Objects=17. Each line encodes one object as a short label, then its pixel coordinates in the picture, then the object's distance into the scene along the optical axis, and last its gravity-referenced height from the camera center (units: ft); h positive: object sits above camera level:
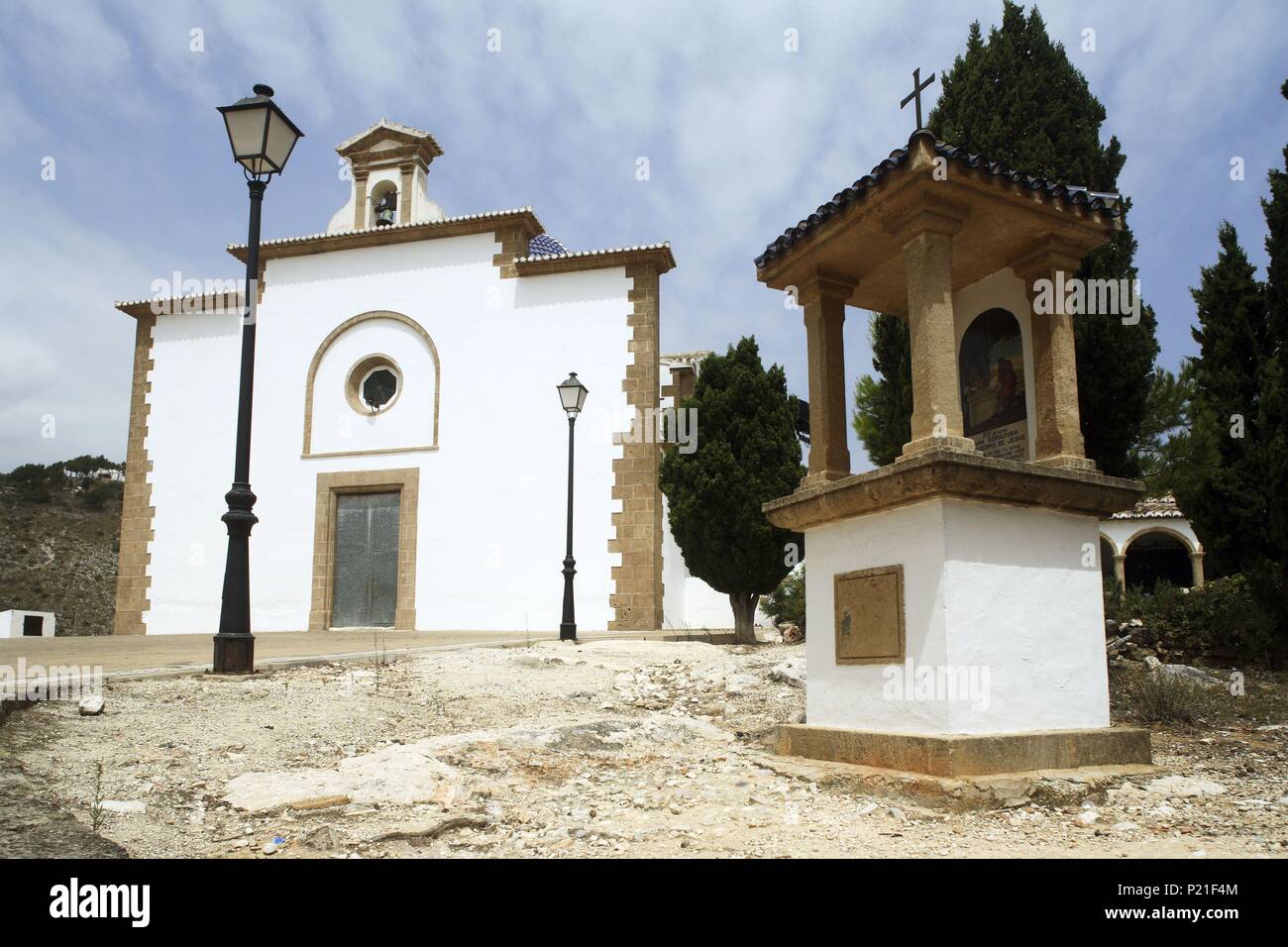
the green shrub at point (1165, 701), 21.17 -2.22
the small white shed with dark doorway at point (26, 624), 61.98 -1.59
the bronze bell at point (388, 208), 58.75 +24.07
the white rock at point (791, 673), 25.66 -1.94
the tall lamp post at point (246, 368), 22.20 +5.66
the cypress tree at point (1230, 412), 26.66 +5.44
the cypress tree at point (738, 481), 39.73 +4.98
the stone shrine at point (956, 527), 15.69 +1.31
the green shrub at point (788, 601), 47.39 -0.01
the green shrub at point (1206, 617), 26.99 -0.48
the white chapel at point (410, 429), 50.31 +9.64
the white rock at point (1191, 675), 24.23 -1.87
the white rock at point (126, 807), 12.46 -2.69
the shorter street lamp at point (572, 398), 42.14 +9.06
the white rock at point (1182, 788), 14.94 -2.92
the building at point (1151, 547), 78.48 +4.85
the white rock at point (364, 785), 13.53 -2.67
